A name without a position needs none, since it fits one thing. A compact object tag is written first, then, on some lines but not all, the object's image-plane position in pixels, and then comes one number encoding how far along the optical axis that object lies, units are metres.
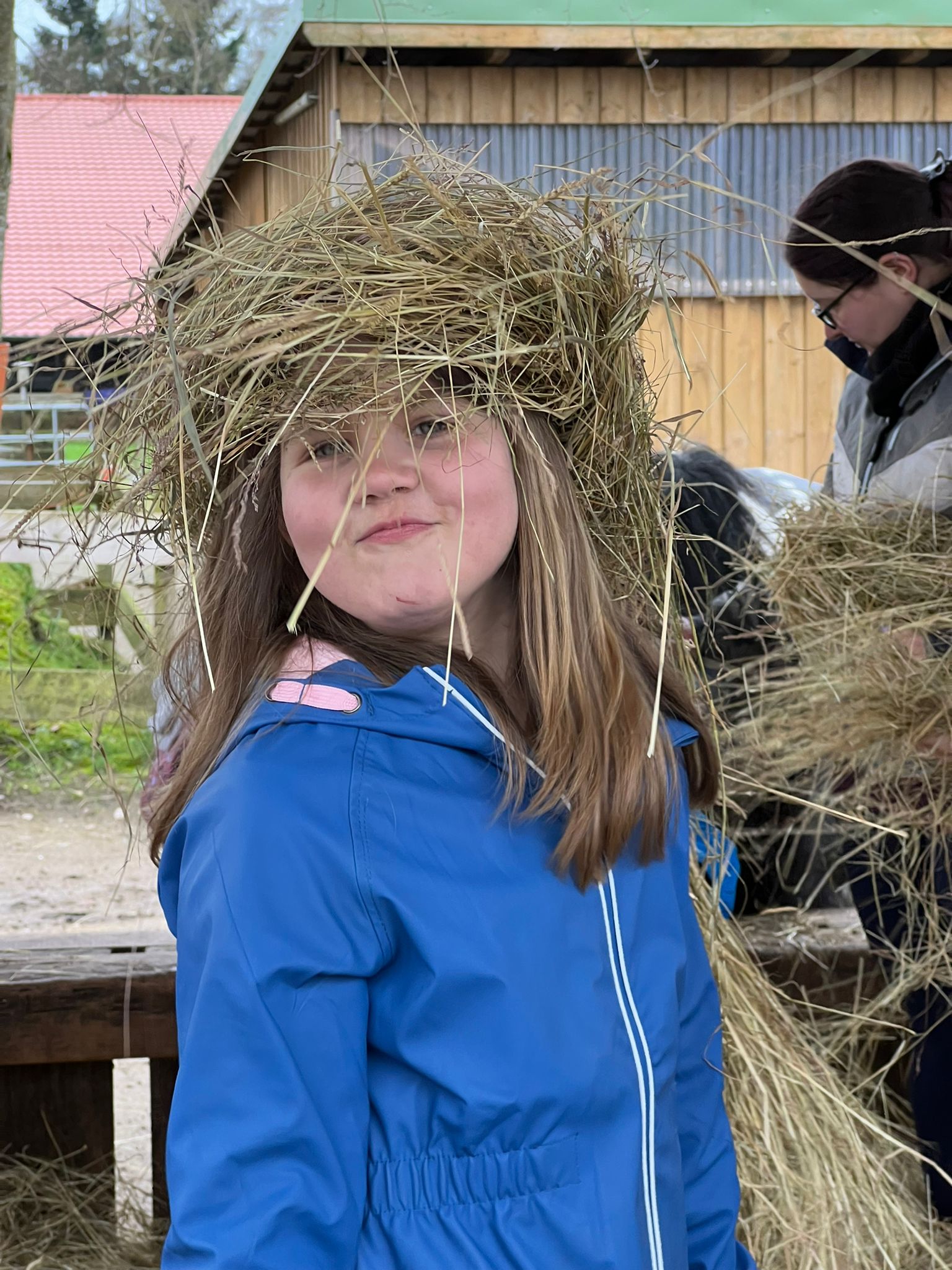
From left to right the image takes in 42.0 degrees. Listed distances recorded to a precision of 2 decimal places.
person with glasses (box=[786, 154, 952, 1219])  1.93
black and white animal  2.27
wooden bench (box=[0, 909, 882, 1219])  1.91
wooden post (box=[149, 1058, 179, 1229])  2.07
